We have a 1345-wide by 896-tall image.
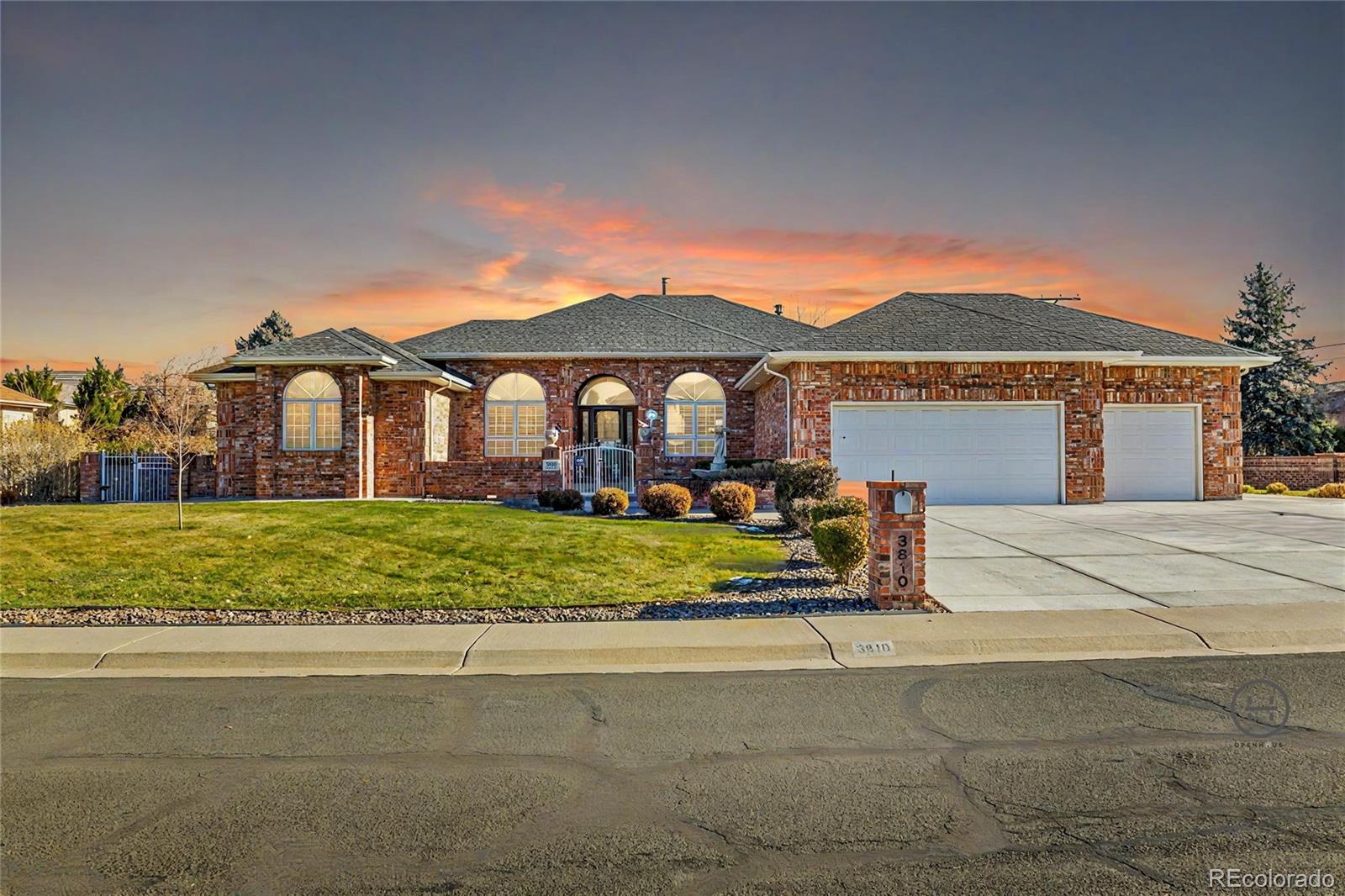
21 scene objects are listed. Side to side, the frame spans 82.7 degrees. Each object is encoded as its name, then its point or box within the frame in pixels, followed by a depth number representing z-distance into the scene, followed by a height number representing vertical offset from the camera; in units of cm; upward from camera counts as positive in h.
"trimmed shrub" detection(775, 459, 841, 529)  1552 -86
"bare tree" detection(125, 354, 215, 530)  3256 +170
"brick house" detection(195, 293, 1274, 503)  1936 +114
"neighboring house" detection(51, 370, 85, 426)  3950 +392
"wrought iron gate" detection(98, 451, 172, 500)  2106 -89
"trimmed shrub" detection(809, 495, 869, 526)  1165 -105
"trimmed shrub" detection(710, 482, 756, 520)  1667 -133
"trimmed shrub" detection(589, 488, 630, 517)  1780 -141
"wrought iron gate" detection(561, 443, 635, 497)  2200 -74
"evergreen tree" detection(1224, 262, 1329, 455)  3139 +224
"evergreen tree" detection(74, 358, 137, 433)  3359 +209
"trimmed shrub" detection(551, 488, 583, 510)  1864 -140
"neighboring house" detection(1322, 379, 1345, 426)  4744 +210
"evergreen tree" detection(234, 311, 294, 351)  5169 +774
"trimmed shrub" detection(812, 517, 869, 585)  947 -129
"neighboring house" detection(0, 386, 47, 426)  3219 +179
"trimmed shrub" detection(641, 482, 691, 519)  1738 -137
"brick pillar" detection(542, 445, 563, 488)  2134 -87
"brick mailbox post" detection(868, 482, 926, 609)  855 -119
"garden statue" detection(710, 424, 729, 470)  2467 +3
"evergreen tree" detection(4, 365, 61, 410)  3669 +304
